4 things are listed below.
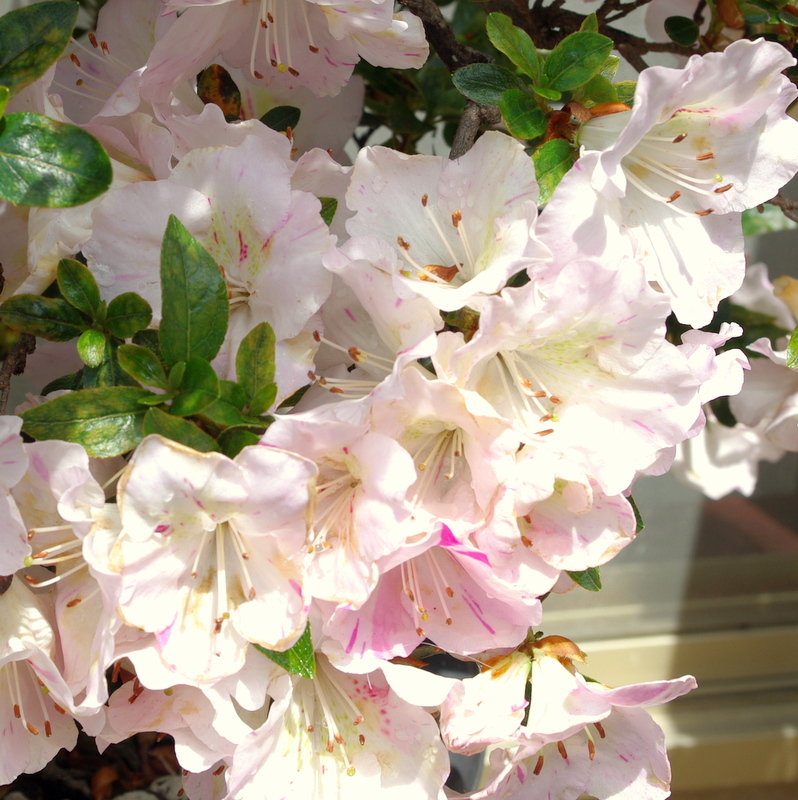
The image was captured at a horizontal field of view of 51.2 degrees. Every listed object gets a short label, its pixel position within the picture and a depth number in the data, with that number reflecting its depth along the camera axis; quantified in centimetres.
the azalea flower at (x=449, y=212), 53
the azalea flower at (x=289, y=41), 60
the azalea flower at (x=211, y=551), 49
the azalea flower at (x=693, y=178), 53
